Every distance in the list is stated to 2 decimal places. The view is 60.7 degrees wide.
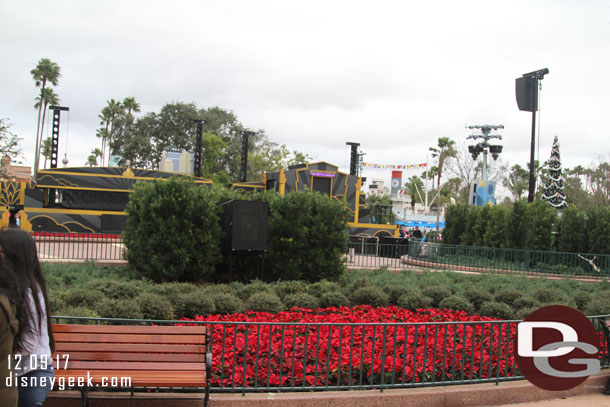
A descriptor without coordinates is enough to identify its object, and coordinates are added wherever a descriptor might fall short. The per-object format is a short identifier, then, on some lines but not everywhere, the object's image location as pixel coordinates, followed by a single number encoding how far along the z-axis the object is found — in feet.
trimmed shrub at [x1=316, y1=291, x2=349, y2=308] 31.89
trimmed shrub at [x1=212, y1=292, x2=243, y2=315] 28.81
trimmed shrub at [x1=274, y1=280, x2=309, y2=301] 34.15
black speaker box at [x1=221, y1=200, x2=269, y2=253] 39.68
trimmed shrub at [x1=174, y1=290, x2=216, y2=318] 27.63
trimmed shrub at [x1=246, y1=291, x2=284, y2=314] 29.25
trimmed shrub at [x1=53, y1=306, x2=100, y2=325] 22.81
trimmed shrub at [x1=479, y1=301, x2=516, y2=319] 31.65
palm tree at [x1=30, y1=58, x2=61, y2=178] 189.57
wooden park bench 14.83
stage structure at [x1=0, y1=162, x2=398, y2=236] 82.79
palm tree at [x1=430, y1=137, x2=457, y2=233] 170.35
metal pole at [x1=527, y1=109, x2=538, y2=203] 69.17
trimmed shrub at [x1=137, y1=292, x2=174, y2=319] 25.62
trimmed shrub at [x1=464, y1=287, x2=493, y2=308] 34.91
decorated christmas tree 144.77
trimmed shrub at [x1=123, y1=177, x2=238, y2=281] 38.70
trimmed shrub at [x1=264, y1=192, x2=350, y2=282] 42.83
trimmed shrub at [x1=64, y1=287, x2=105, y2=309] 26.45
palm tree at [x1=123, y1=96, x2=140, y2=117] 235.40
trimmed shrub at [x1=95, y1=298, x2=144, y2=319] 24.07
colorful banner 175.22
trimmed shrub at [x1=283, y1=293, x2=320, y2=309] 30.94
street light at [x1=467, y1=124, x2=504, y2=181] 115.03
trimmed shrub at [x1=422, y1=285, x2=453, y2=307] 34.73
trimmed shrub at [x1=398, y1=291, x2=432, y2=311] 32.83
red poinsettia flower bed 18.40
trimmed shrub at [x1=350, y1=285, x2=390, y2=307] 33.45
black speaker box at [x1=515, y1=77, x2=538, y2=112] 68.13
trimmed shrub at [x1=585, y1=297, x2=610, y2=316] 31.53
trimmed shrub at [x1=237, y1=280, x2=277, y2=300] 33.21
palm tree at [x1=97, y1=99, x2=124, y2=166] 237.45
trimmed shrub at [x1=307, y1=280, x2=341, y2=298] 34.04
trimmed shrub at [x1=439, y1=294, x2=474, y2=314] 32.81
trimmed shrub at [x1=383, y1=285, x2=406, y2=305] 34.99
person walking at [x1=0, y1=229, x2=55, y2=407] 10.16
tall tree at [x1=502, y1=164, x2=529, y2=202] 197.36
